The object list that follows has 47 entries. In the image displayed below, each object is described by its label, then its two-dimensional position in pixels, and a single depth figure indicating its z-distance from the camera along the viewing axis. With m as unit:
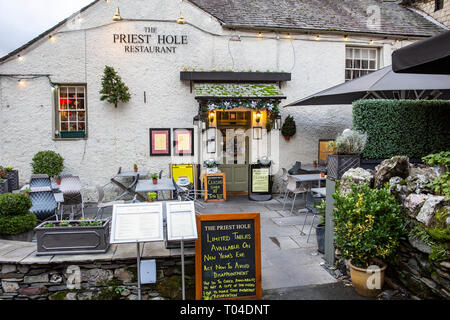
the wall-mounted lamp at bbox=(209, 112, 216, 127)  9.65
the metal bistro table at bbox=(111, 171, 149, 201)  8.42
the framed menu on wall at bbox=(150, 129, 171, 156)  9.36
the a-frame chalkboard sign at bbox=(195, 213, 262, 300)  3.72
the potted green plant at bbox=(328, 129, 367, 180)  4.62
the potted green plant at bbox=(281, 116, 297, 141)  9.75
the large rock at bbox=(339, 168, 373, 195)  4.40
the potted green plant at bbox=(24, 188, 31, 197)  5.72
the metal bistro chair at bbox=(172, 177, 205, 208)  8.33
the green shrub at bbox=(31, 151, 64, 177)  8.54
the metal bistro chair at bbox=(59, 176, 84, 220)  7.26
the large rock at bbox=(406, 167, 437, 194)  3.86
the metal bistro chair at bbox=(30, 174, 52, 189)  6.43
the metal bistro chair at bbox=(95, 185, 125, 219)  6.50
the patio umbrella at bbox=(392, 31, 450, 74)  3.31
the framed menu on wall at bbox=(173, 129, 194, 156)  9.48
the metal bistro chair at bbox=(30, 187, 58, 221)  6.08
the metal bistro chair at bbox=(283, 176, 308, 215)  7.47
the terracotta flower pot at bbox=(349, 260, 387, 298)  3.93
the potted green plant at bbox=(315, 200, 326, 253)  5.27
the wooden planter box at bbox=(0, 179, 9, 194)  7.43
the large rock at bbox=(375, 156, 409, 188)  4.28
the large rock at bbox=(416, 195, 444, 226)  3.51
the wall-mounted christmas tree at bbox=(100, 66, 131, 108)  8.75
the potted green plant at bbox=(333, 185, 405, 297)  3.85
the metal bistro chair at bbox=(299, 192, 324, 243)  5.99
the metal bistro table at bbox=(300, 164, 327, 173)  9.31
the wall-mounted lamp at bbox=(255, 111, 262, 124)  9.82
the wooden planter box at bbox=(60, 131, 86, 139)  9.16
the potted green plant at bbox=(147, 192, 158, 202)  4.11
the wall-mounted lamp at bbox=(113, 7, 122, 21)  8.10
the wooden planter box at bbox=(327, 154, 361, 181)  4.66
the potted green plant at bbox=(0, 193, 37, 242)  4.77
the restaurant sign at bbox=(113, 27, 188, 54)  9.16
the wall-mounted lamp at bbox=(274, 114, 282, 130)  9.77
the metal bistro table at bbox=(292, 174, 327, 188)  7.63
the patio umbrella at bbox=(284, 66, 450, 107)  5.81
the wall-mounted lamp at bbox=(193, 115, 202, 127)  9.20
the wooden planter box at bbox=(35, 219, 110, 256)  3.88
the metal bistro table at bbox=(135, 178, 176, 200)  6.84
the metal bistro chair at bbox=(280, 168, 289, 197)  8.73
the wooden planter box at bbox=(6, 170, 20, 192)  8.04
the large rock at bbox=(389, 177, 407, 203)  4.07
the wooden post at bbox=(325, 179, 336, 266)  4.79
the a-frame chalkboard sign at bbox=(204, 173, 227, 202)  9.12
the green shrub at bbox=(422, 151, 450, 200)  3.59
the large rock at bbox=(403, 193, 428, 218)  3.75
